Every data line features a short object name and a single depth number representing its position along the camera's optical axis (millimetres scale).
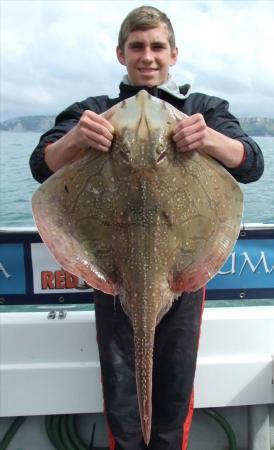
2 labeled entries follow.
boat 3146
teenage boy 2541
